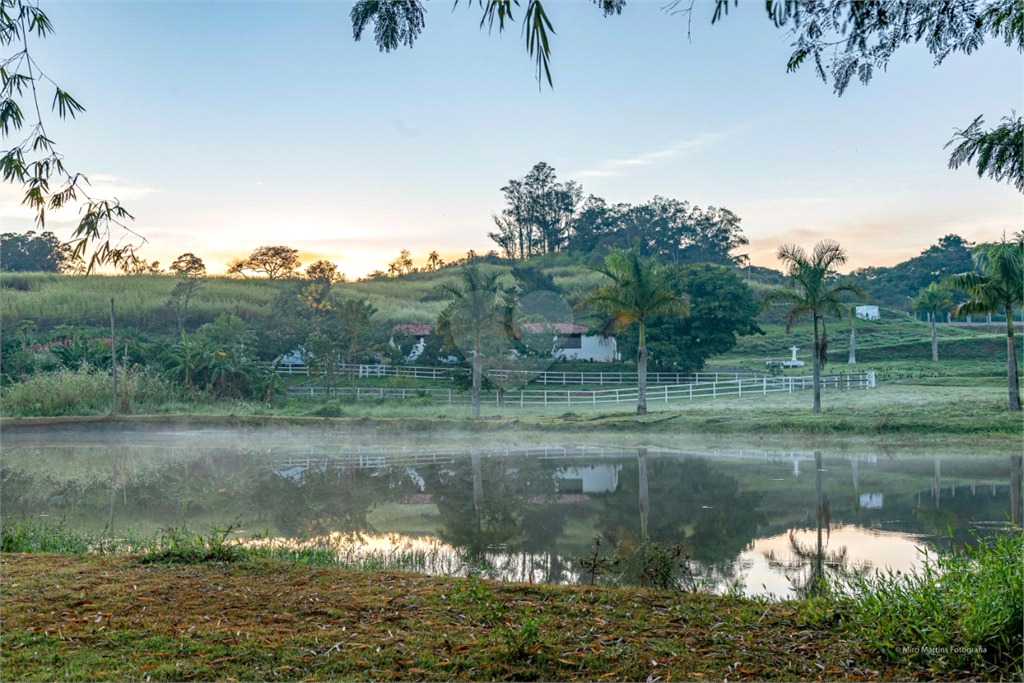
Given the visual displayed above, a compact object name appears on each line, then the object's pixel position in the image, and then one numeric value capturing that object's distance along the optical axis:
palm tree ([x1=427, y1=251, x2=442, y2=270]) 77.88
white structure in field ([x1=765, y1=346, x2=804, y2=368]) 38.43
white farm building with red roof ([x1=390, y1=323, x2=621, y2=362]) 40.44
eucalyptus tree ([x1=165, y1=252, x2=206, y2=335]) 43.81
